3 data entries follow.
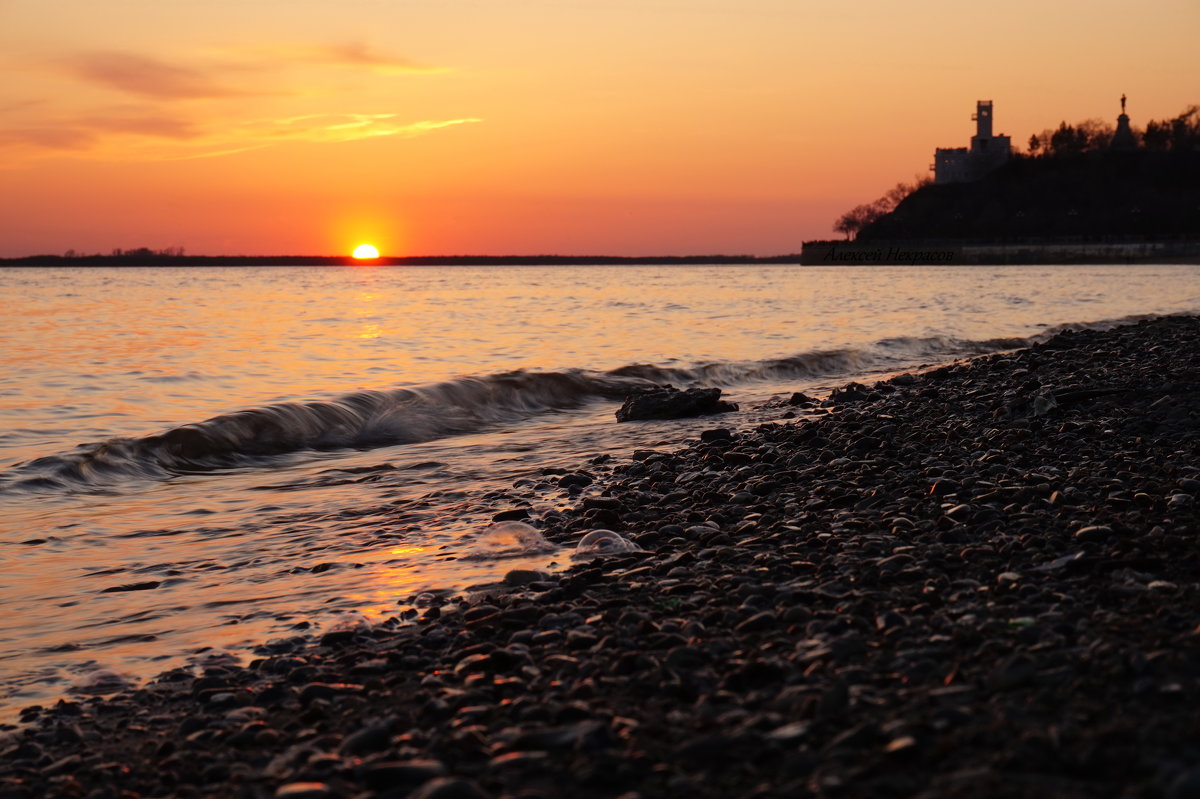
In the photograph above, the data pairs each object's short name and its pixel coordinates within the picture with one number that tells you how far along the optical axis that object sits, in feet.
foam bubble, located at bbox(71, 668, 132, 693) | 17.40
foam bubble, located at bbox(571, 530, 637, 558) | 23.72
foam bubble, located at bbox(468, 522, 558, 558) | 25.22
